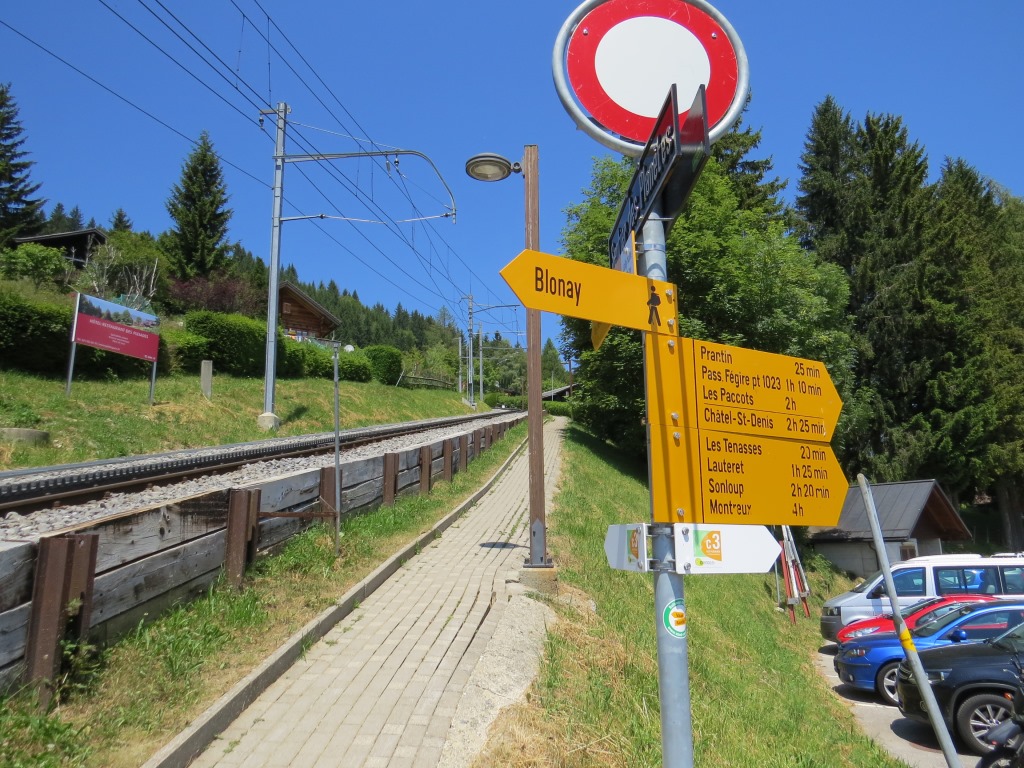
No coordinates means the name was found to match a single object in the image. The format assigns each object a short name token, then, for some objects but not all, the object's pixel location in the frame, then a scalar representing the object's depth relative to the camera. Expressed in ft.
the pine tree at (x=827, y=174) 133.90
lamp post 27.58
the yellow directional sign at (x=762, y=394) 7.63
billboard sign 58.18
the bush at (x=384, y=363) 140.67
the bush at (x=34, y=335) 57.52
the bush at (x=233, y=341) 86.63
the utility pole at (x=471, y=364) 177.72
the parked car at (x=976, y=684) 25.48
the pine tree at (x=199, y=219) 148.38
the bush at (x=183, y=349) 79.82
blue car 34.73
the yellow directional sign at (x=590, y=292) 6.98
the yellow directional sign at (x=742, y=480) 7.16
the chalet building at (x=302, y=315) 160.99
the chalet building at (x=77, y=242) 133.80
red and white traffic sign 9.04
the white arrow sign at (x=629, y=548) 7.24
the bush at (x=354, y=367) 123.13
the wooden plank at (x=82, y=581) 13.20
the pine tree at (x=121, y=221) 232.53
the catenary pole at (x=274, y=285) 68.13
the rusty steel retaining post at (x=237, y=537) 19.47
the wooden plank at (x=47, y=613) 12.23
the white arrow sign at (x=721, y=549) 7.04
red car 40.86
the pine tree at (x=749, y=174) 119.03
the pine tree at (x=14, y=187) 150.82
